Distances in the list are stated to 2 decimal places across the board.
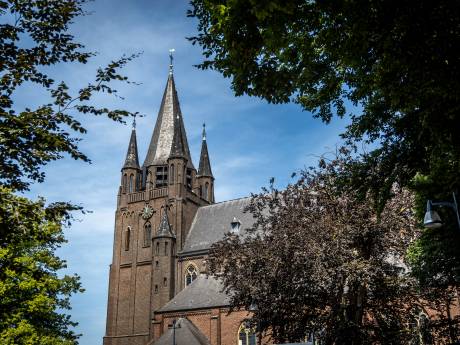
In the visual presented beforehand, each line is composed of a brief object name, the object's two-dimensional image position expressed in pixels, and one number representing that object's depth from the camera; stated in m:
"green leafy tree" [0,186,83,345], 20.56
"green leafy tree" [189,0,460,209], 7.37
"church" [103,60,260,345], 38.25
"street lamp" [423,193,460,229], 11.95
